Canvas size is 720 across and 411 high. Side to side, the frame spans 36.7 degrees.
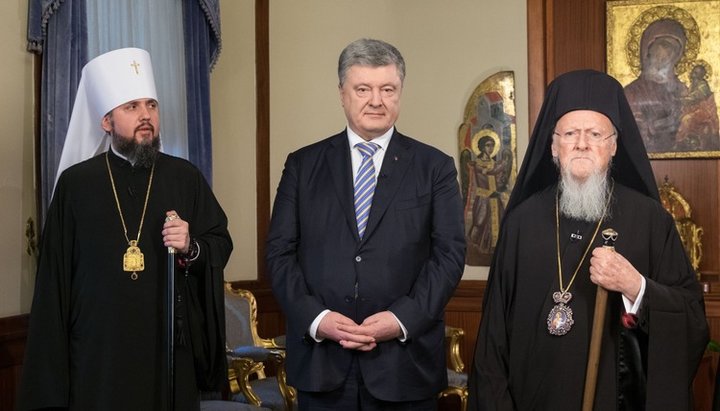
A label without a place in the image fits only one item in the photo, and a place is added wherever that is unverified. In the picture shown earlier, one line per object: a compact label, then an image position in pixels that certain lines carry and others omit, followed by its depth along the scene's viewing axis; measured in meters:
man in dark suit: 3.92
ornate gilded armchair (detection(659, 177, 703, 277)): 7.46
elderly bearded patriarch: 3.67
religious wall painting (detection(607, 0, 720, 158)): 7.58
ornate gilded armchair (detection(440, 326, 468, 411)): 6.55
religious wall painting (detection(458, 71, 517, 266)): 7.81
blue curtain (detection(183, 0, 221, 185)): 6.60
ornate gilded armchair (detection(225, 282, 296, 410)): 6.02
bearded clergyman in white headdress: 4.07
